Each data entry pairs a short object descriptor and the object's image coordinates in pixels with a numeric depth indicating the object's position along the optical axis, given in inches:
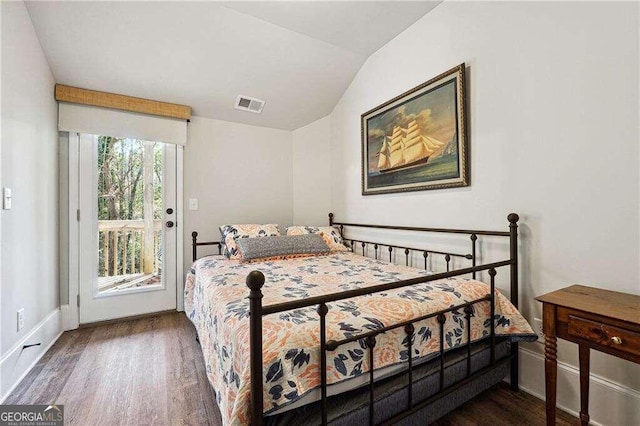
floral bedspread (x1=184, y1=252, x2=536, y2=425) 34.3
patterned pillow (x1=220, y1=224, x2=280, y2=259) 92.7
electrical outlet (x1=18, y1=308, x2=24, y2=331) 66.1
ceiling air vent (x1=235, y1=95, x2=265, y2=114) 110.0
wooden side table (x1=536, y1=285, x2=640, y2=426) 36.6
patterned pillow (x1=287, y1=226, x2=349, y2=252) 104.7
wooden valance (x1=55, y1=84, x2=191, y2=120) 90.9
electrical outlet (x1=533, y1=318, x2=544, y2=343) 58.5
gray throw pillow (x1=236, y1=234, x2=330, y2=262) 86.8
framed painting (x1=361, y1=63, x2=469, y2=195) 71.4
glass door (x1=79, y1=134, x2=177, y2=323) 97.3
